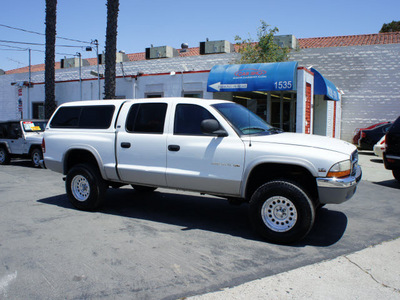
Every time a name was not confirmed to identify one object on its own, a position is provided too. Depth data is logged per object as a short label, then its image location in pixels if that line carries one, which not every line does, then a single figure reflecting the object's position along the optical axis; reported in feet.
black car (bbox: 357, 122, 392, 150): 57.67
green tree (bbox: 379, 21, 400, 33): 140.97
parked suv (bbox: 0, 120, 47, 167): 42.78
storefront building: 49.70
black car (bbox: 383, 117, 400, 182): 29.22
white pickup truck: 15.83
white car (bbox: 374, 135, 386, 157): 45.29
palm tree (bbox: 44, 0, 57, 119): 59.41
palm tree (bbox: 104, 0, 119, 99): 50.90
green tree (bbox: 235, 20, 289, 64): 70.79
